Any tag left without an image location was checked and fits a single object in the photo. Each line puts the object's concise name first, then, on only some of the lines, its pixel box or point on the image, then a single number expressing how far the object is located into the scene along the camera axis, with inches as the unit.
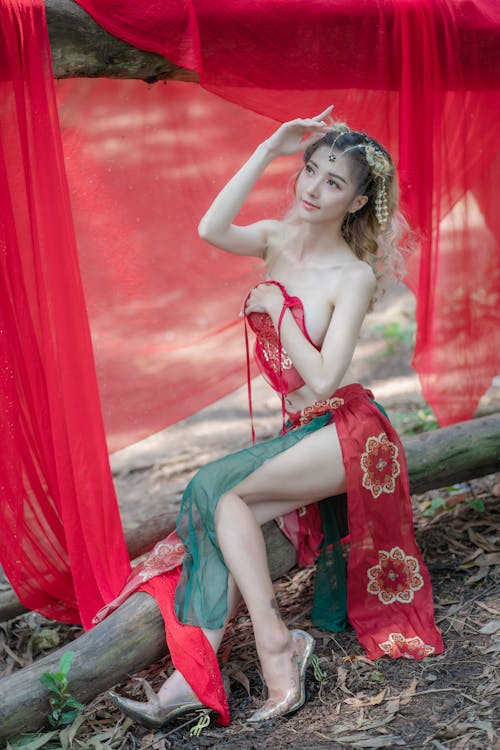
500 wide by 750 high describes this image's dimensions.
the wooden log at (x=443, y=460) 127.4
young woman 100.2
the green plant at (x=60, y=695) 97.0
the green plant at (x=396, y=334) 242.7
